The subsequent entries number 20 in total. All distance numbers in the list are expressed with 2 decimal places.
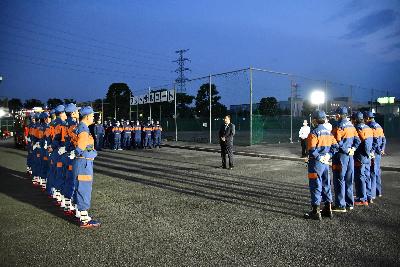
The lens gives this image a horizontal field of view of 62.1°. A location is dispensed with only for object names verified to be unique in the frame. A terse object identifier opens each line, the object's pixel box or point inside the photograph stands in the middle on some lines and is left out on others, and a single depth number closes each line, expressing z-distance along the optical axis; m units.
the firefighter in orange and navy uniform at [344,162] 7.07
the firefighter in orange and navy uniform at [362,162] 7.69
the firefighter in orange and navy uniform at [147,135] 23.67
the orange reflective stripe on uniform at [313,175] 6.47
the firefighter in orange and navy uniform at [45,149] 8.88
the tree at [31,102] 98.00
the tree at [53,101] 84.25
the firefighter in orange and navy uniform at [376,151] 8.21
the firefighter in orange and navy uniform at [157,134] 24.11
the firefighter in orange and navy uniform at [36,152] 9.86
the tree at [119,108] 47.50
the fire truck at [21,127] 23.02
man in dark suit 13.52
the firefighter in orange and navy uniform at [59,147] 7.41
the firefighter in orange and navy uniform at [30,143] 10.84
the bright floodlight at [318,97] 25.97
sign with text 29.59
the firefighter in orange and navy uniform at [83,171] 6.17
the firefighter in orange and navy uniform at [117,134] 22.50
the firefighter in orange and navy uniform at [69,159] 6.89
